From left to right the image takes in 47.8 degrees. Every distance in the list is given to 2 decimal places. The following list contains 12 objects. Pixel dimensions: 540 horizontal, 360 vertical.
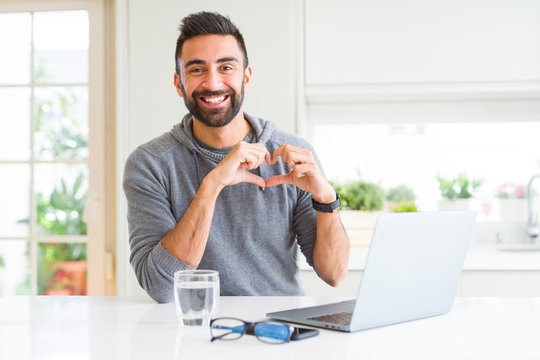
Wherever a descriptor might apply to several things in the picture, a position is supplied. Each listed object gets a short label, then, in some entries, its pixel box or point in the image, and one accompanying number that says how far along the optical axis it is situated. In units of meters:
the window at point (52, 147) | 2.98
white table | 0.97
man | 1.68
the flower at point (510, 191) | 3.15
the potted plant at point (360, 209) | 2.85
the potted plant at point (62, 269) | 3.03
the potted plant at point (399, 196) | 3.17
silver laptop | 1.08
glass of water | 1.14
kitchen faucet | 3.01
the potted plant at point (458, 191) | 3.10
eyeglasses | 1.02
